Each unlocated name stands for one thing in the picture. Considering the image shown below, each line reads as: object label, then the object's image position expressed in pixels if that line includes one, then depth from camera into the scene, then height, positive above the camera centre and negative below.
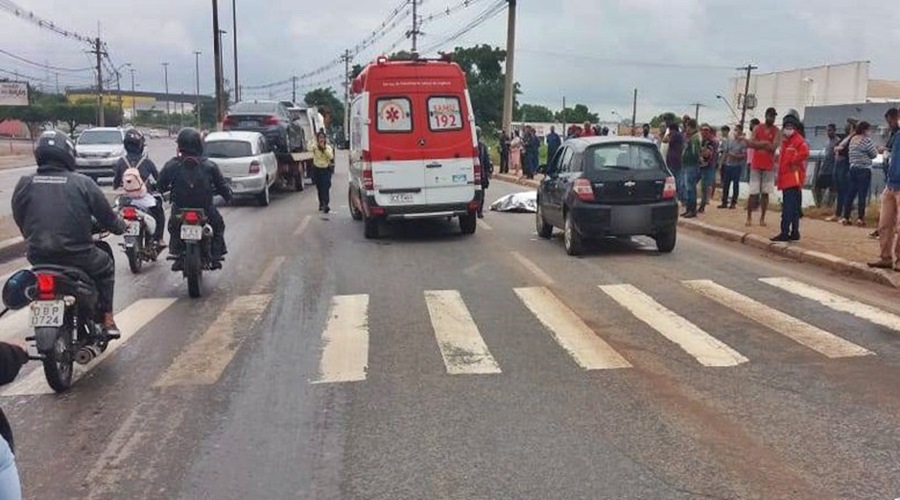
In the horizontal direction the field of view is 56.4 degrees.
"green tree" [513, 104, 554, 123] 125.10 +1.64
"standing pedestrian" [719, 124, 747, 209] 17.74 -0.68
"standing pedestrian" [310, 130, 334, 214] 19.23 -1.13
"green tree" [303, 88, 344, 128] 106.84 +2.51
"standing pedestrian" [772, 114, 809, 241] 12.48 -0.60
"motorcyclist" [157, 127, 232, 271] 9.74 -0.75
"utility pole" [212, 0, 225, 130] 39.43 +2.68
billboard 57.78 +1.13
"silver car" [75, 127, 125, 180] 28.45 -1.44
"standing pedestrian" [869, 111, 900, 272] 10.12 -0.98
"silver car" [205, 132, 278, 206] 21.23 -1.13
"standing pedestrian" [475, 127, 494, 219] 20.44 -0.95
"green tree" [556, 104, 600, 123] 96.36 +1.30
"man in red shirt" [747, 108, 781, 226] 14.12 -0.52
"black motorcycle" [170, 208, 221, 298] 9.41 -1.40
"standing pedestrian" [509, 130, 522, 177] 33.84 -1.22
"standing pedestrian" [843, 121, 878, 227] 14.05 -0.39
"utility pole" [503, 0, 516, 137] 33.56 +2.29
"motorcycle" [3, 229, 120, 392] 6.02 -1.45
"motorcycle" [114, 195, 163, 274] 11.23 -1.66
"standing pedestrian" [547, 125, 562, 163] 28.38 -0.54
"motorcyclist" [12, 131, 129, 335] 6.26 -0.71
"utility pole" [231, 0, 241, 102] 60.53 +2.82
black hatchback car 12.16 -0.96
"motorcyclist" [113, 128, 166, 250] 11.86 -0.77
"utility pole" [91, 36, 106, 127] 75.23 +3.92
